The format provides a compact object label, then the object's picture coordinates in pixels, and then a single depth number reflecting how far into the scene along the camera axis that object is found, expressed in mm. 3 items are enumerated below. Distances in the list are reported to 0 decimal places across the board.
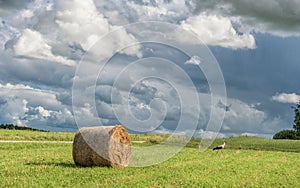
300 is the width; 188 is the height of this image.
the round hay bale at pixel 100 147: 19453
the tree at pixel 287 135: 84425
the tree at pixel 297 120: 83094
